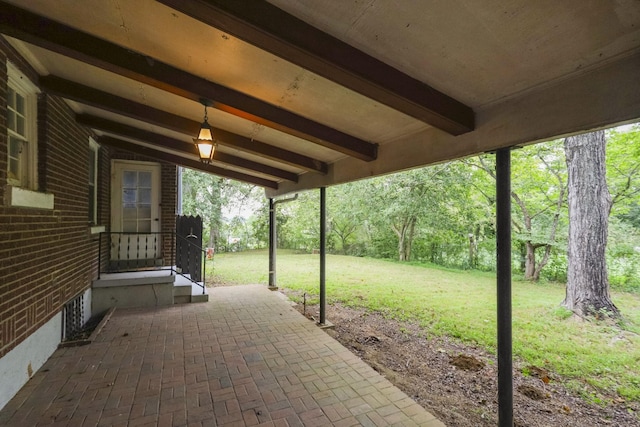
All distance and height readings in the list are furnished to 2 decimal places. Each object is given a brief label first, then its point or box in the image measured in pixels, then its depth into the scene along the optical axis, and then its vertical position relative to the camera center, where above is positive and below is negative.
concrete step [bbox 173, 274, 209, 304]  5.89 -1.57
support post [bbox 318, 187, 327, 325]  5.04 -0.61
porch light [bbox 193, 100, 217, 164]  3.32 +0.83
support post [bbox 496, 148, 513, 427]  2.21 -0.53
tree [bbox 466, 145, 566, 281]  8.62 +0.72
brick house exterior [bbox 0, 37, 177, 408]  2.62 -0.30
